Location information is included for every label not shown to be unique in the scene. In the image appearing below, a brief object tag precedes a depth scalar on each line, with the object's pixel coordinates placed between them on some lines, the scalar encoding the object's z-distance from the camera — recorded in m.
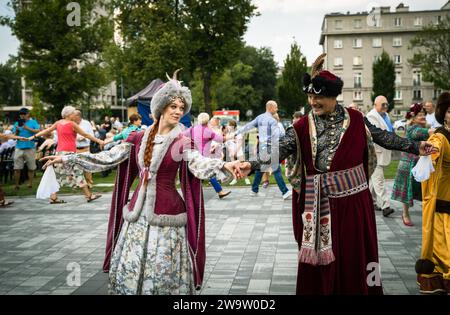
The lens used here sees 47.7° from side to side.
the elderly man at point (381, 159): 9.21
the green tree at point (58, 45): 34.00
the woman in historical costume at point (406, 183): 8.12
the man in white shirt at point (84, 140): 13.07
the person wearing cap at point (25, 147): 13.69
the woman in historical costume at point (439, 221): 5.12
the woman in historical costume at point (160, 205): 4.03
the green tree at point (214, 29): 33.53
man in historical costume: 4.07
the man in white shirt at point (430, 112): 11.06
